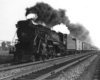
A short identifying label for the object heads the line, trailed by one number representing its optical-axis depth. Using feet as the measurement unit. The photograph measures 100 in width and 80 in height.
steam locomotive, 46.57
